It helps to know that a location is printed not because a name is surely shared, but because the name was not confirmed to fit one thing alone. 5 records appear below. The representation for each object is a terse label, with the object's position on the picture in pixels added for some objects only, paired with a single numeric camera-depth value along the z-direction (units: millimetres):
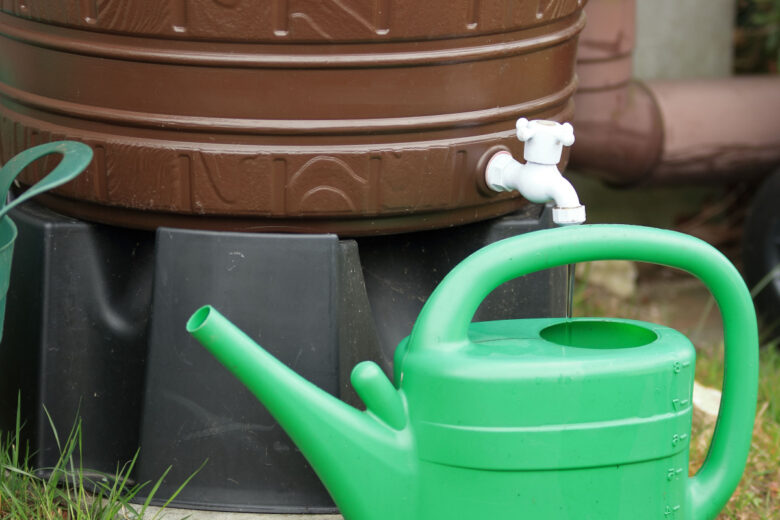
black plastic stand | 2438
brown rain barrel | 2396
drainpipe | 3079
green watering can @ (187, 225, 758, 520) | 2266
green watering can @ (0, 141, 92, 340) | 2249
